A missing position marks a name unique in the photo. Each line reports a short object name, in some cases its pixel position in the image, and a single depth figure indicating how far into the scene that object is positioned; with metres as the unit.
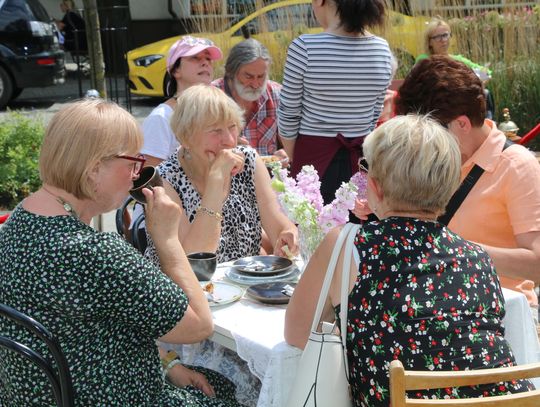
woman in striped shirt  4.11
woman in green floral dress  1.95
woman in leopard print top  3.21
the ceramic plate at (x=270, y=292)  2.57
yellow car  9.34
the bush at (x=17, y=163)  6.70
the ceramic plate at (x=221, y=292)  2.57
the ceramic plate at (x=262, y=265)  2.85
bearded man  4.70
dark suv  12.22
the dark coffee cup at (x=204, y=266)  2.74
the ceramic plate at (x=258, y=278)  2.81
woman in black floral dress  1.94
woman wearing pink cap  4.43
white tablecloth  2.22
